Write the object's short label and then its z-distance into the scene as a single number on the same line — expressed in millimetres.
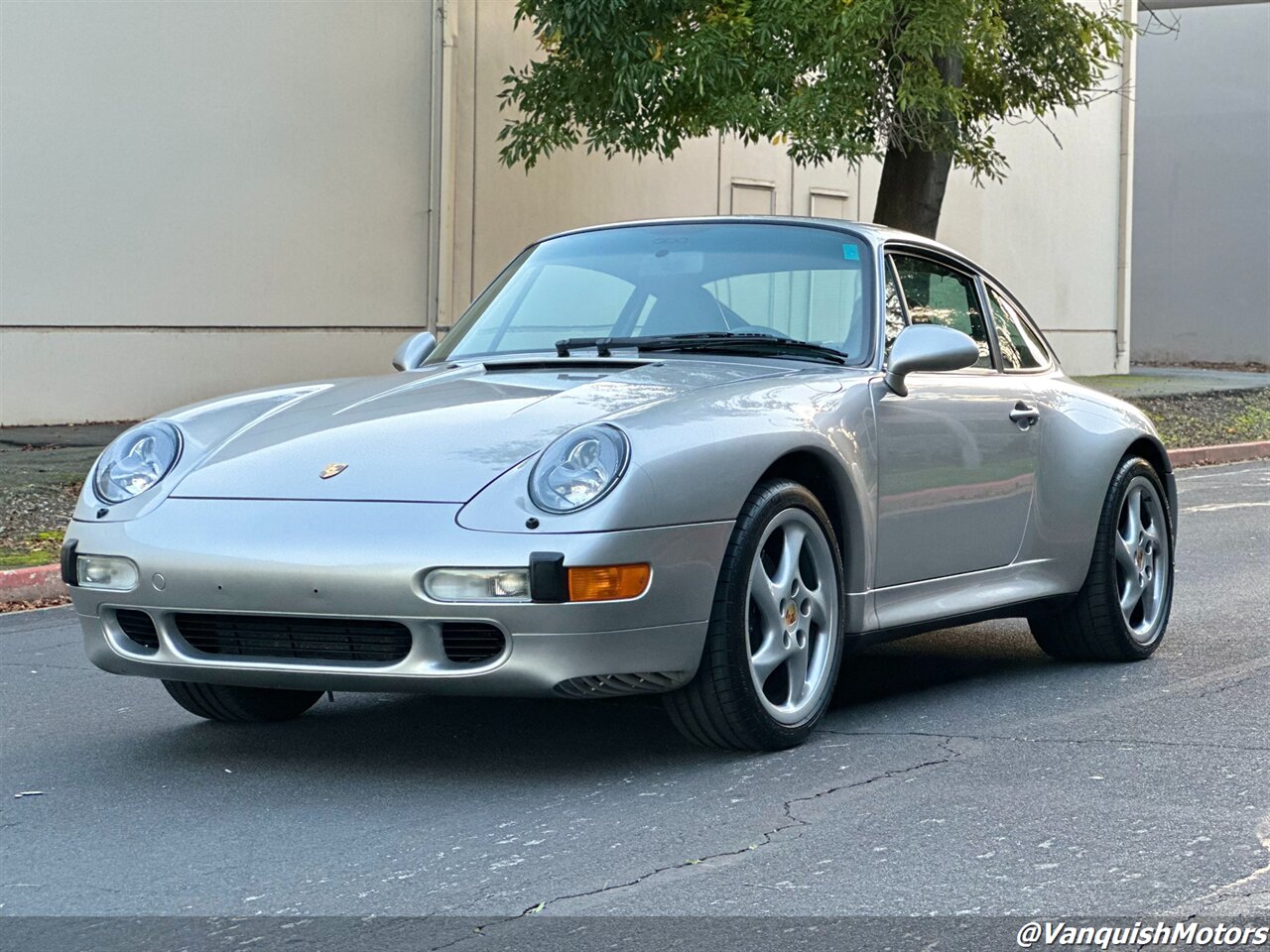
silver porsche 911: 4594
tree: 15445
